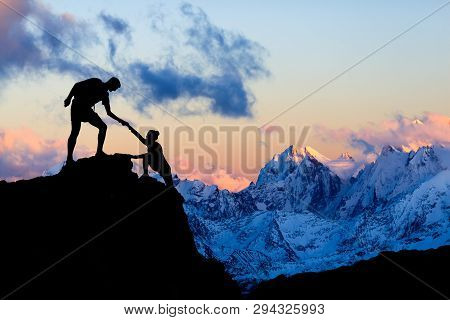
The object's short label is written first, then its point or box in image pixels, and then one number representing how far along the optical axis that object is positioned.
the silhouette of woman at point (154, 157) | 34.69
